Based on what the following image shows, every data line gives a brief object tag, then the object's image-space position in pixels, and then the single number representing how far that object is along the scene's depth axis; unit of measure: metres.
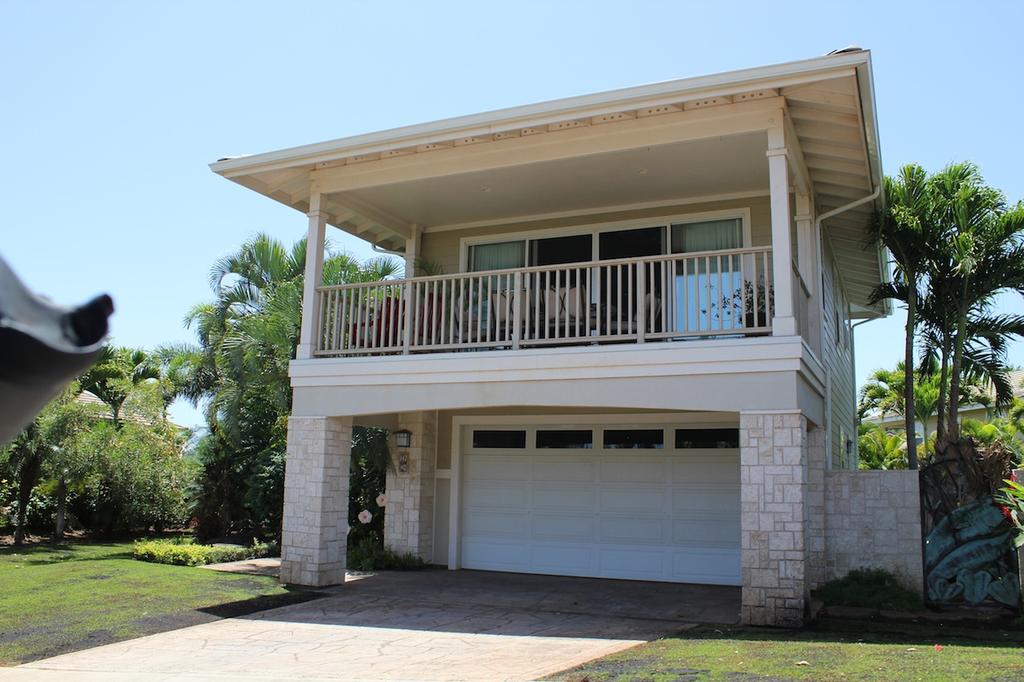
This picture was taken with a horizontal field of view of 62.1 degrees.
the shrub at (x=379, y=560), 12.96
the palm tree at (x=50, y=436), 14.80
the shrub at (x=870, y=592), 9.45
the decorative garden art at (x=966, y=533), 9.23
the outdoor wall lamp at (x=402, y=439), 13.38
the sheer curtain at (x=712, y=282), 9.52
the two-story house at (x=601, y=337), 9.05
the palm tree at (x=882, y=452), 24.69
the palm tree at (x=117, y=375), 18.50
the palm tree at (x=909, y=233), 12.30
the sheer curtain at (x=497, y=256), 13.25
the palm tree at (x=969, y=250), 11.93
